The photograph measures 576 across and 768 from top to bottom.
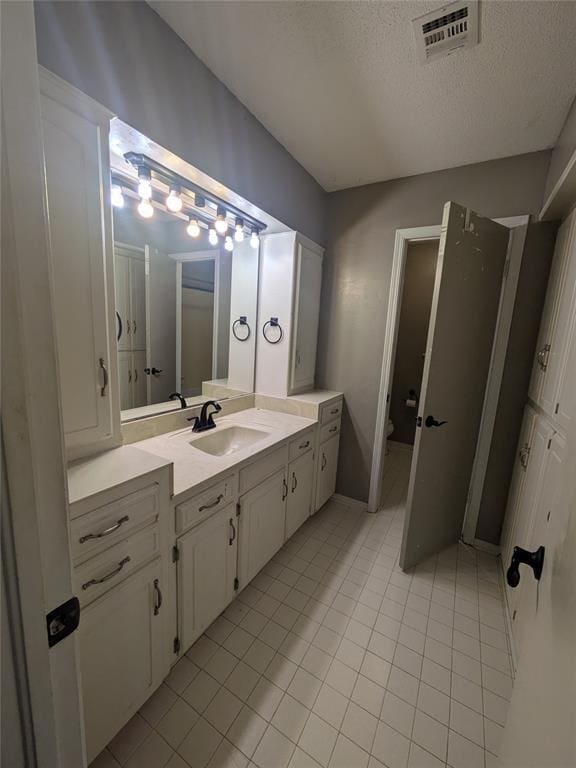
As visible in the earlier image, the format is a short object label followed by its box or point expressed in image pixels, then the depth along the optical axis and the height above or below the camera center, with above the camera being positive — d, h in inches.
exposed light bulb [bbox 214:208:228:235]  68.1 +24.7
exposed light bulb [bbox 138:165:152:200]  50.3 +23.9
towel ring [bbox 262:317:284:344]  85.3 +1.9
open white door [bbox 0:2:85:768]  14.5 -5.9
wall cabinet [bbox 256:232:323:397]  82.6 +7.0
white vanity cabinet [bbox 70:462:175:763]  34.1 -33.4
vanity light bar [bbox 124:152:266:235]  49.5 +26.5
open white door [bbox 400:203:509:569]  65.5 -6.6
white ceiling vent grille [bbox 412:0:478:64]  41.8 +45.2
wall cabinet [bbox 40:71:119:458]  35.9 +8.5
